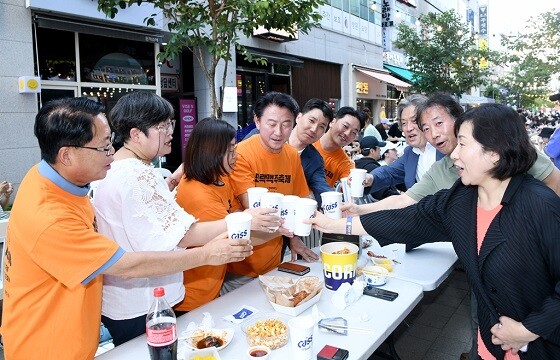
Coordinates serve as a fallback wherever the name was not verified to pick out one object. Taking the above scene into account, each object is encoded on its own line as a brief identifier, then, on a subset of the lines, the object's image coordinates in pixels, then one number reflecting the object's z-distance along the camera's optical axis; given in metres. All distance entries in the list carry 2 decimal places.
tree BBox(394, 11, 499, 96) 17.94
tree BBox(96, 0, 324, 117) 4.81
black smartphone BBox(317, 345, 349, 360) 1.72
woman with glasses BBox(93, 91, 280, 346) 1.90
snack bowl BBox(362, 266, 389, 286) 2.50
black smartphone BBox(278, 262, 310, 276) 2.71
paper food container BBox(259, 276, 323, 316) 2.14
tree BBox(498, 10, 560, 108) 14.97
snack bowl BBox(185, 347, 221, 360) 1.66
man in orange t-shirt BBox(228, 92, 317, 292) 2.85
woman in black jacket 1.76
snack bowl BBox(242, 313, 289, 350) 1.83
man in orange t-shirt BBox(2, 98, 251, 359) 1.57
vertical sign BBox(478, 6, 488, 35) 40.03
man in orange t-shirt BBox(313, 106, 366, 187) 4.22
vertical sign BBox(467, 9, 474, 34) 37.05
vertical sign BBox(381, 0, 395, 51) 19.91
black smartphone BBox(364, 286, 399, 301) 2.31
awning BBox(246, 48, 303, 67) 11.56
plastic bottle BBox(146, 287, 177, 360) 1.60
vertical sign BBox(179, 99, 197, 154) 10.19
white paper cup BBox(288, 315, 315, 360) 1.68
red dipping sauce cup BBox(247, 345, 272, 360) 1.71
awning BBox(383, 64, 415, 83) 20.87
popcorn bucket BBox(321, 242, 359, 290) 2.34
